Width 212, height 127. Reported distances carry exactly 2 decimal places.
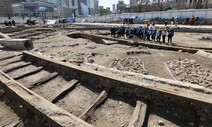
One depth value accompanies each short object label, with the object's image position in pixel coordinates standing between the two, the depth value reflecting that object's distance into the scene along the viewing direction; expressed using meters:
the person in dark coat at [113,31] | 12.14
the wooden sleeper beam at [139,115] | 2.80
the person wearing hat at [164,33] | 9.67
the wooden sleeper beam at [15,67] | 5.52
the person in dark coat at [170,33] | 9.39
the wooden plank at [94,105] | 3.21
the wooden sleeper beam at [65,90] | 3.78
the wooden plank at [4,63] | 6.08
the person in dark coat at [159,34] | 9.75
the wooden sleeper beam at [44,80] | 4.59
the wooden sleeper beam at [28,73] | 5.01
